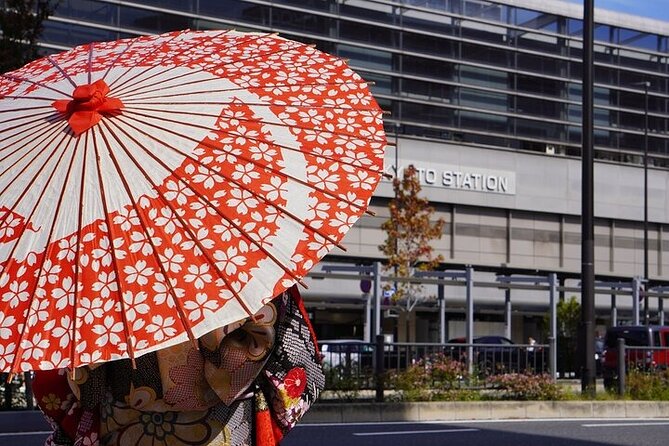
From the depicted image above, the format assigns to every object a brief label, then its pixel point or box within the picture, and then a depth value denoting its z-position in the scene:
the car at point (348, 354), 18.44
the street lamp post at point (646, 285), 41.31
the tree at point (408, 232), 50.25
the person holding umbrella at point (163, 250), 3.40
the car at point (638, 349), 21.12
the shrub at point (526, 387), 18.73
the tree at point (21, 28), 17.22
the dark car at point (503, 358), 19.75
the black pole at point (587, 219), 20.33
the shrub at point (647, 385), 19.94
